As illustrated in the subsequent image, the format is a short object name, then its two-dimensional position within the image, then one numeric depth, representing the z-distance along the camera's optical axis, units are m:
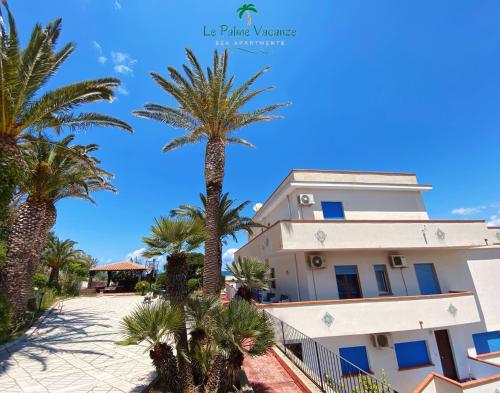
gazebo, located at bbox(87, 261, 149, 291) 28.98
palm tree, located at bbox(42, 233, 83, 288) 26.39
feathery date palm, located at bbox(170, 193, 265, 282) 16.59
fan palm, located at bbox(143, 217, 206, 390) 6.91
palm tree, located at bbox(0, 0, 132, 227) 8.05
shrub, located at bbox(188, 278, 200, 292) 25.10
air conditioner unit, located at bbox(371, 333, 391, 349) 11.95
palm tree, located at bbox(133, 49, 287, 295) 11.16
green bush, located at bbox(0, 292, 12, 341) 8.31
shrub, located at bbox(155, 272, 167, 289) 25.57
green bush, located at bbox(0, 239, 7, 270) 13.12
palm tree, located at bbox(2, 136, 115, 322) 10.32
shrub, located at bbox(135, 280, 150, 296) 26.42
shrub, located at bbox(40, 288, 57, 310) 15.76
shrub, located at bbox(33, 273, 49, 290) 22.48
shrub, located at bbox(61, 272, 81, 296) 24.62
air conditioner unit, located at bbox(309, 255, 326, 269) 12.48
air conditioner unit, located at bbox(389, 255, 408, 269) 13.34
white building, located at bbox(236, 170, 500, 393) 11.02
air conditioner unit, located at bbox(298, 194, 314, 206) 13.64
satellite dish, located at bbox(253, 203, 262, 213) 21.12
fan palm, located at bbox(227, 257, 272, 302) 11.34
